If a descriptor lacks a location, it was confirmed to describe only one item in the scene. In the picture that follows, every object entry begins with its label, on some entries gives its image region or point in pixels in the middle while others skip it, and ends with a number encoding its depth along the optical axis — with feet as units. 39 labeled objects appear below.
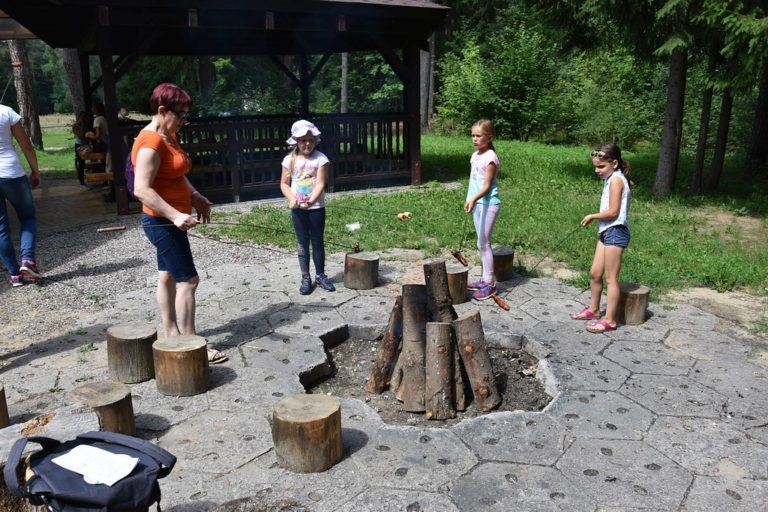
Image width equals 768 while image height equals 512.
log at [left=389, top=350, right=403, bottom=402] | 13.78
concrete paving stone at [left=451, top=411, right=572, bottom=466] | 10.93
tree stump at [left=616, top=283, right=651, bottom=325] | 16.99
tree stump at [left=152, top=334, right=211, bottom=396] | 13.00
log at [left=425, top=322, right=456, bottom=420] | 12.88
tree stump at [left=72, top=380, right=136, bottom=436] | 10.93
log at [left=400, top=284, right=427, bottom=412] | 13.20
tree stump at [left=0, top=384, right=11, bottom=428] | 11.37
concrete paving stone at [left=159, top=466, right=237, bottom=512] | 9.57
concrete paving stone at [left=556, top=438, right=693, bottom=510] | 9.73
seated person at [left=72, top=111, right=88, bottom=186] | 40.57
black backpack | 7.14
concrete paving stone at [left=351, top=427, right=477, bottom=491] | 10.23
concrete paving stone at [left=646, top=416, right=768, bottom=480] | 10.52
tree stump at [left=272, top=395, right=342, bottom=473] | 10.32
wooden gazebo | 31.09
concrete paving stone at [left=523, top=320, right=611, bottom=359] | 15.44
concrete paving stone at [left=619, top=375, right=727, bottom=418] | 12.50
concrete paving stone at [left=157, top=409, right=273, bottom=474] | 10.75
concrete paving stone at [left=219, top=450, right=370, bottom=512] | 9.71
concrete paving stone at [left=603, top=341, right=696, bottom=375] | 14.35
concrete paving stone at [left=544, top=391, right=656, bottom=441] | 11.69
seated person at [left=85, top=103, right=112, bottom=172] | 37.63
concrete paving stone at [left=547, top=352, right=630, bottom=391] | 13.55
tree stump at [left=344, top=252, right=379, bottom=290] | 19.90
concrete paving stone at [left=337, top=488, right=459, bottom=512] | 9.50
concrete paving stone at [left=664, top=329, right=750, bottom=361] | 15.25
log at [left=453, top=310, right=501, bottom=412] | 13.21
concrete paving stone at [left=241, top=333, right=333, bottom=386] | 14.43
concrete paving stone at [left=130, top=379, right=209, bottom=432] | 12.06
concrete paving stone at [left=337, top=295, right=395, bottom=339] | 16.94
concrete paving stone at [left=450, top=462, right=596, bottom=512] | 9.56
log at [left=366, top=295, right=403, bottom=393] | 14.07
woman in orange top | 13.07
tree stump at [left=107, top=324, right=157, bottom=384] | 13.69
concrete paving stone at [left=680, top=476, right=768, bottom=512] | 9.52
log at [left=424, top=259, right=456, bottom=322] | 13.84
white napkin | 7.38
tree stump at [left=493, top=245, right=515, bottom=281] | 20.99
